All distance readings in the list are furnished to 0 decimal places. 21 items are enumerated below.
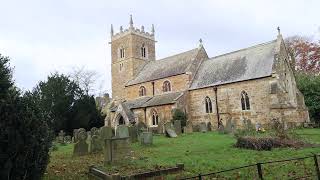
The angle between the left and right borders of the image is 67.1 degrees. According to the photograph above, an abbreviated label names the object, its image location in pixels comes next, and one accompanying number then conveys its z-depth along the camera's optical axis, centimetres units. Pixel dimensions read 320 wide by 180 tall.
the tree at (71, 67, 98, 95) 3541
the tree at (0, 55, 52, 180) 515
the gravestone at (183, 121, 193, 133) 1912
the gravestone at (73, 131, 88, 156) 1098
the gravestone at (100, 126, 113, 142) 1078
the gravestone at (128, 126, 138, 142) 1437
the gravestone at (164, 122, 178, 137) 1633
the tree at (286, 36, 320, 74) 2965
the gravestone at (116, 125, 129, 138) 1191
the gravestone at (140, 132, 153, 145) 1270
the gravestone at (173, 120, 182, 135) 1780
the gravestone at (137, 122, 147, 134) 1674
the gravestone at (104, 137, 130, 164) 786
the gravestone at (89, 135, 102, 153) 1140
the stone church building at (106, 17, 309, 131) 2042
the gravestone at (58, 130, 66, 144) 1819
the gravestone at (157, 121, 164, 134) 1957
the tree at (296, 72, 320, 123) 2323
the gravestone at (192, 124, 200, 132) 2045
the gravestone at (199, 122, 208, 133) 1973
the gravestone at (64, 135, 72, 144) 1877
